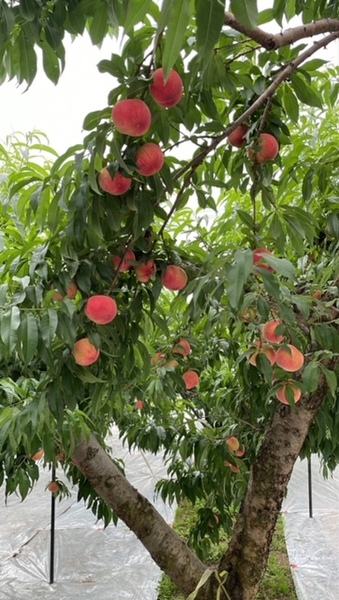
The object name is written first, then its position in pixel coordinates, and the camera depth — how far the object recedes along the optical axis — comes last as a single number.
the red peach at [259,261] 0.77
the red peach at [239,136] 0.85
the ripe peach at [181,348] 1.48
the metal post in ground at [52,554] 2.73
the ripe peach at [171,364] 1.42
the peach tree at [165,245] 0.64
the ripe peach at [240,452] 1.75
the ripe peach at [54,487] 2.43
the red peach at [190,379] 1.60
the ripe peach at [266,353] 1.04
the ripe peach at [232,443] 1.65
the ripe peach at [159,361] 1.44
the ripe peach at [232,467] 1.70
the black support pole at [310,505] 3.29
